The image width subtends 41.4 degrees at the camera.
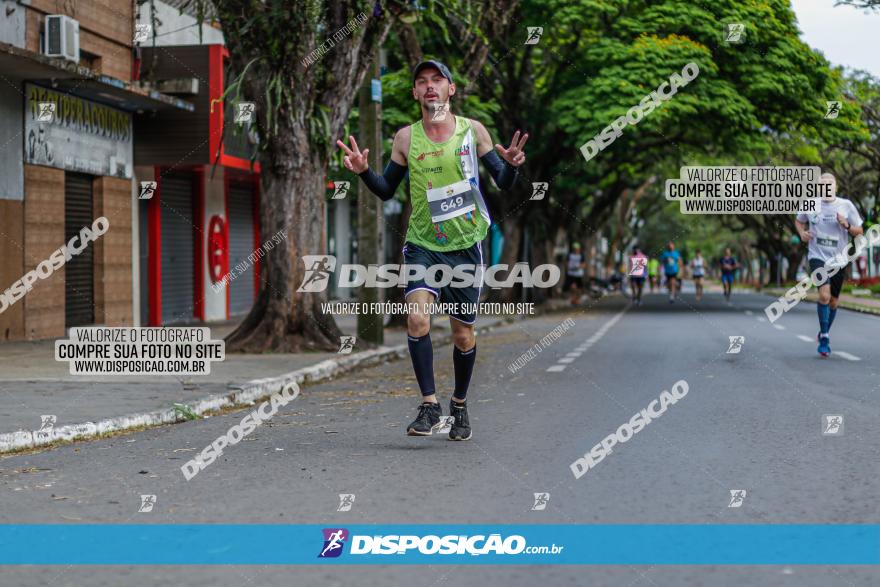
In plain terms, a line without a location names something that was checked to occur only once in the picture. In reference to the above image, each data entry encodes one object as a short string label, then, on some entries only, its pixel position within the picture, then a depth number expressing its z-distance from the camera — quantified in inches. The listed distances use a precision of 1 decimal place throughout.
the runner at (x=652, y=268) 1731.1
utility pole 642.2
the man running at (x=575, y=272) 1429.6
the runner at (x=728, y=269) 1469.5
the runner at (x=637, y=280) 1107.9
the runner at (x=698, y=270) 1444.4
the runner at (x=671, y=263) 1311.5
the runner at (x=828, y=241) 514.9
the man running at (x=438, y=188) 271.6
